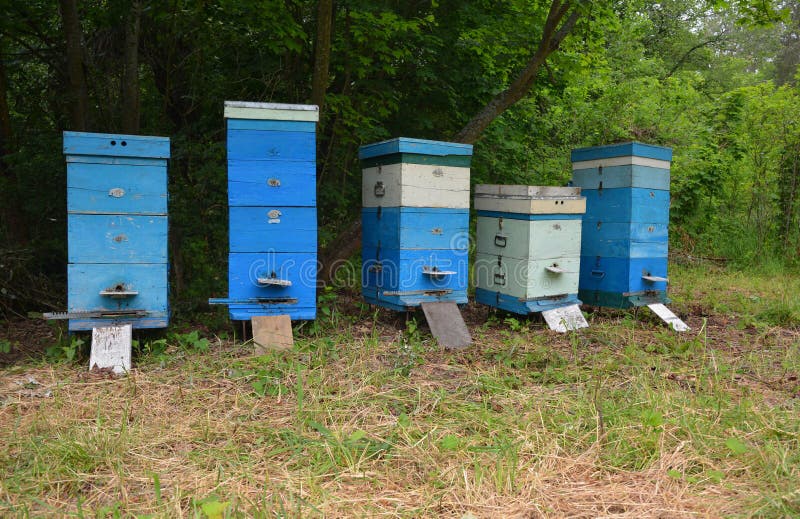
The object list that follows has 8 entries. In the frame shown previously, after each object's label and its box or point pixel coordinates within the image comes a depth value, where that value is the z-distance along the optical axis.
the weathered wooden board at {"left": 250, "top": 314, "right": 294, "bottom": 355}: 4.19
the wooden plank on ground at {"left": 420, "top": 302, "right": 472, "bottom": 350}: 4.60
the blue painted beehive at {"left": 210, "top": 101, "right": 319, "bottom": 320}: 4.27
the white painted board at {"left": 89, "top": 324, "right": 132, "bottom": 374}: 3.83
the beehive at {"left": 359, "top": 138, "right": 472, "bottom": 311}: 4.71
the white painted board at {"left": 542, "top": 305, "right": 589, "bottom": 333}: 5.09
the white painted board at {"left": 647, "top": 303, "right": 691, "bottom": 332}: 5.21
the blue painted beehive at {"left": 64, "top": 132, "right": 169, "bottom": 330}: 4.02
